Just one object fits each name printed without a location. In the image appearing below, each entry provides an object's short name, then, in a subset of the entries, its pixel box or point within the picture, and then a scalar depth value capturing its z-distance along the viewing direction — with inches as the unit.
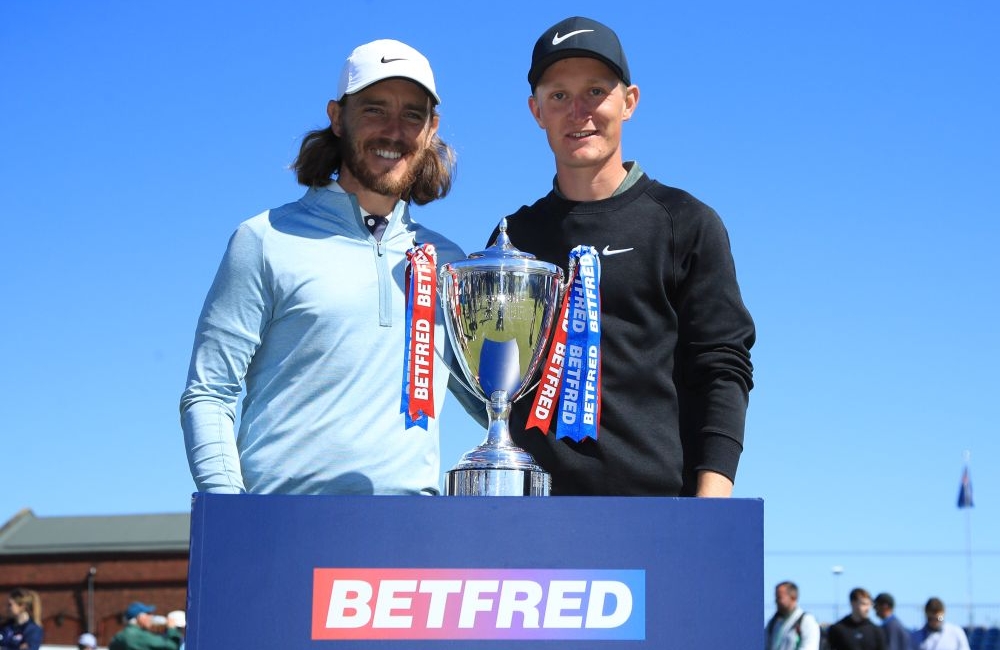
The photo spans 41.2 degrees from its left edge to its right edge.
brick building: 1824.6
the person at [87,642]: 719.5
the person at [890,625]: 427.5
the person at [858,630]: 419.8
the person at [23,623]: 452.1
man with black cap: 114.6
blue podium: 89.0
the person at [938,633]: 438.6
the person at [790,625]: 393.4
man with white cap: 114.8
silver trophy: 105.8
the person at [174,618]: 564.1
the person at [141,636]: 484.4
